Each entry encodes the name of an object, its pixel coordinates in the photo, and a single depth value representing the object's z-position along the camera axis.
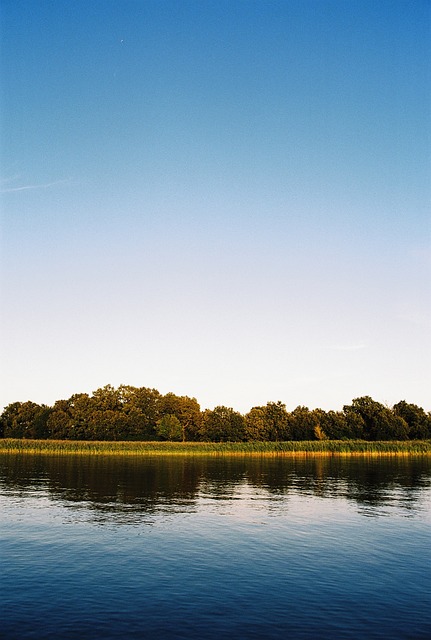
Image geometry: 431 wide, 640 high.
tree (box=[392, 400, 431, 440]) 185.12
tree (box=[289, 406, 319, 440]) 181.25
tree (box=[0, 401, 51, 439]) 185.50
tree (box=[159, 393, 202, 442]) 180.62
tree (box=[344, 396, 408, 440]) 180.55
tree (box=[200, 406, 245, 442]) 175.00
